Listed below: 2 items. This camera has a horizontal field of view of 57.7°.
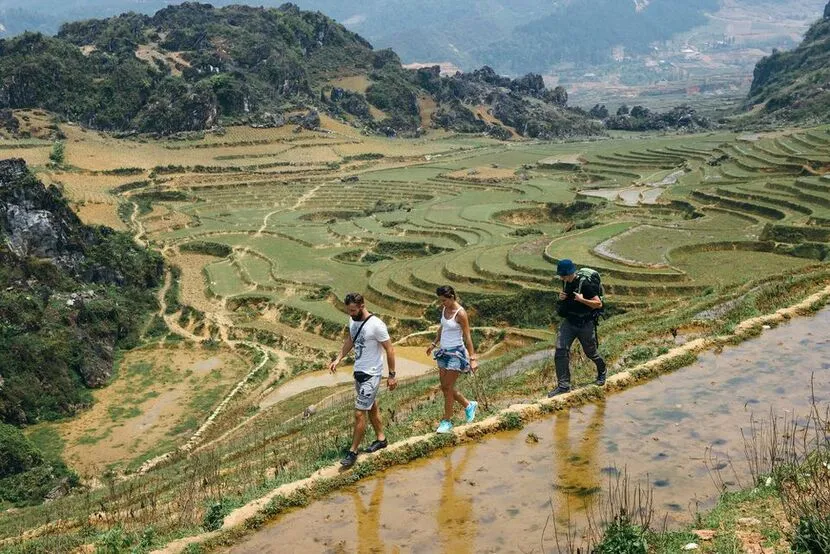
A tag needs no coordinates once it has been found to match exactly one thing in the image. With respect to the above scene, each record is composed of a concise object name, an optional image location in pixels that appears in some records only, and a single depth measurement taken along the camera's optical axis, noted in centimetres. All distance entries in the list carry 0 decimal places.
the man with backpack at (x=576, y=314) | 1156
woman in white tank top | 1090
